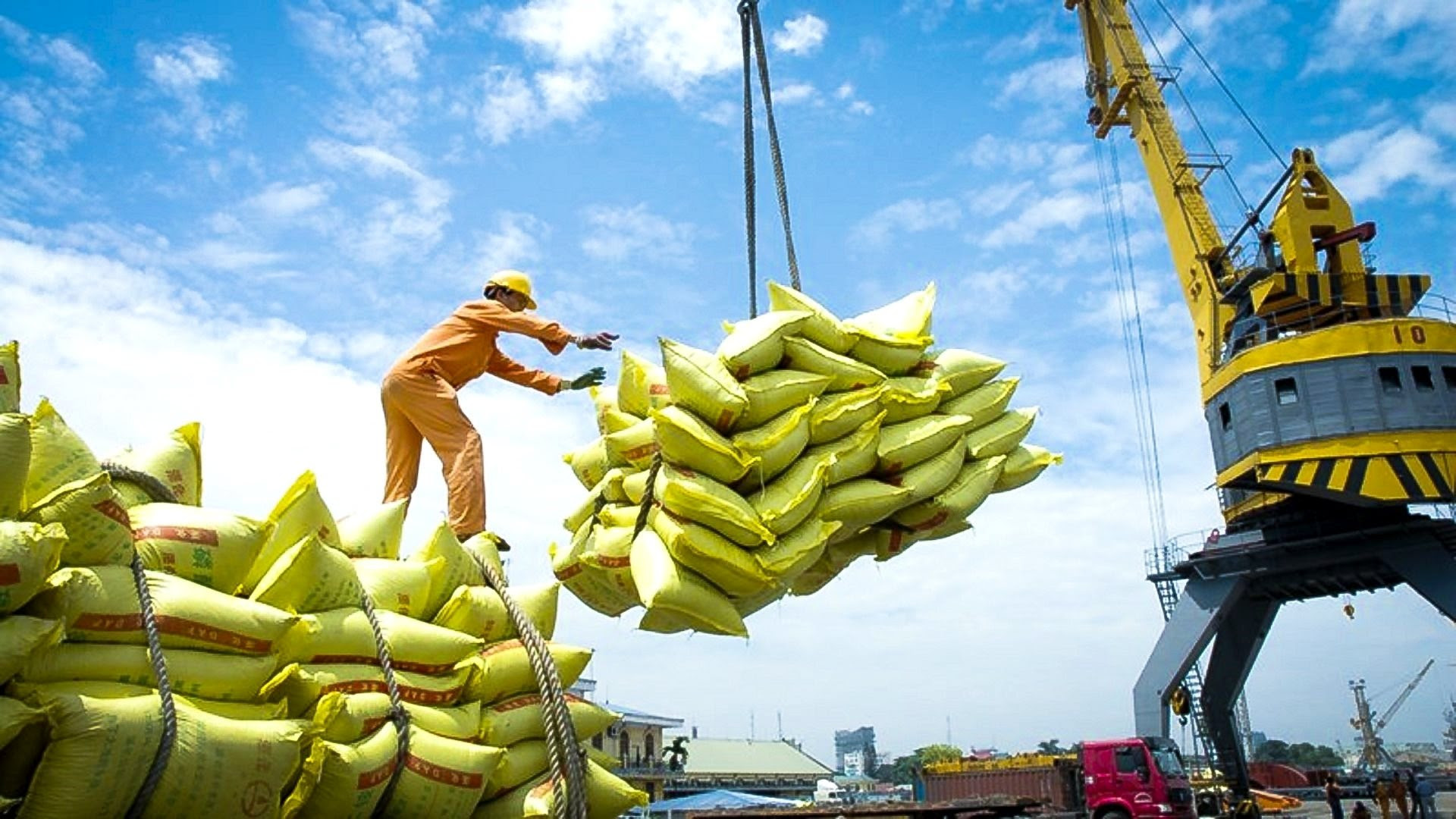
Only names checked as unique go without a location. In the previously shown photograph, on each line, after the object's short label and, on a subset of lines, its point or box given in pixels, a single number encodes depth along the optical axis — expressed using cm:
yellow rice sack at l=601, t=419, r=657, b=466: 379
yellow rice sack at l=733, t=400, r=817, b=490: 372
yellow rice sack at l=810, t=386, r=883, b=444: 387
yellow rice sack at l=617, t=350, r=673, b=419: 389
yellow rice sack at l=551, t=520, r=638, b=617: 395
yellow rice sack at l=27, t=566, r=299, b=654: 199
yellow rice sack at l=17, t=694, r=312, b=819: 192
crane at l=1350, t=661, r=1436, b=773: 5619
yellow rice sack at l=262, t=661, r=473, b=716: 235
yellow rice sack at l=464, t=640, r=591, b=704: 285
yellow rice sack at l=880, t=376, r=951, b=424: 406
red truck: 1588
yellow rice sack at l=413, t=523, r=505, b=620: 296
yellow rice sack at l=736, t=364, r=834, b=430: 379
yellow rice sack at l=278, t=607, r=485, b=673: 246
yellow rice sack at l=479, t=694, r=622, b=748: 284
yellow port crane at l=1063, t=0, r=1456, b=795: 1792
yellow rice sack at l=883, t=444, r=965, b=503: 395
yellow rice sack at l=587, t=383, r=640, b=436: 400
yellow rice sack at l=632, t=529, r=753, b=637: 350
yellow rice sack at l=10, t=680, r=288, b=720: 194
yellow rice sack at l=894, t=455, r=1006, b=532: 409
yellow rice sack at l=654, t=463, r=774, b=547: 354
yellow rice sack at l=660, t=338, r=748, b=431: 363
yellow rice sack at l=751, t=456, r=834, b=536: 364
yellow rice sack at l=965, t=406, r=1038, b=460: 439
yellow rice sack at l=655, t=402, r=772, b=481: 358
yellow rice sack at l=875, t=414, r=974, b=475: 398
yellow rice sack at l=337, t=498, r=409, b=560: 303
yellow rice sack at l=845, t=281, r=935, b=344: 418
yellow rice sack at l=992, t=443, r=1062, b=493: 448
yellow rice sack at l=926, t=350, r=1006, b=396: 438
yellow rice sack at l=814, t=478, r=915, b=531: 382
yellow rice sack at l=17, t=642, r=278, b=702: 200
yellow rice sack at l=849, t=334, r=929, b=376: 412
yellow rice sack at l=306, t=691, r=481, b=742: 234
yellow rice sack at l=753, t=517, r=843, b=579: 364
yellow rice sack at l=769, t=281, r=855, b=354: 399
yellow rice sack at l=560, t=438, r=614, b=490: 424
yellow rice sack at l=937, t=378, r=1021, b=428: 438
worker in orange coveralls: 393
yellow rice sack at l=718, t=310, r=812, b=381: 378
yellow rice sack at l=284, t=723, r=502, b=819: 237
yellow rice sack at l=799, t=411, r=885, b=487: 384
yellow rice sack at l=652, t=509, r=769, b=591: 354
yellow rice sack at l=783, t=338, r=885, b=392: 393
